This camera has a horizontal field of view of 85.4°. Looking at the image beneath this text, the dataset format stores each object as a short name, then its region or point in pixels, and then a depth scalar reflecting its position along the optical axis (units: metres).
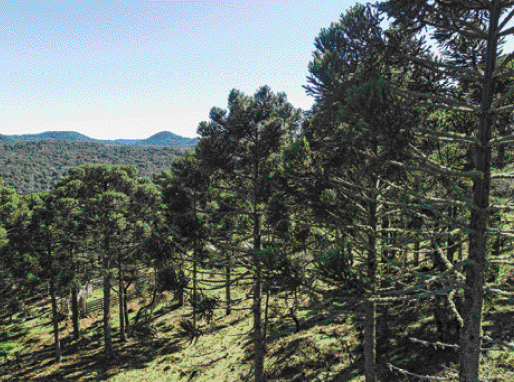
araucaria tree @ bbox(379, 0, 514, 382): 4.46
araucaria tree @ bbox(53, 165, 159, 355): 17.14
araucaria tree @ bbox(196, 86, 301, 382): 10.41
